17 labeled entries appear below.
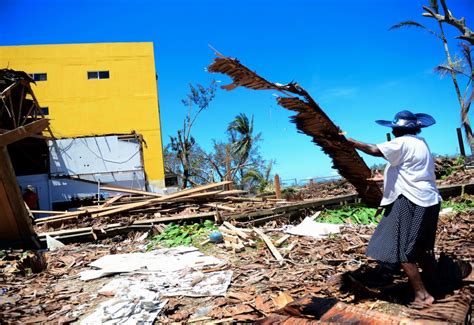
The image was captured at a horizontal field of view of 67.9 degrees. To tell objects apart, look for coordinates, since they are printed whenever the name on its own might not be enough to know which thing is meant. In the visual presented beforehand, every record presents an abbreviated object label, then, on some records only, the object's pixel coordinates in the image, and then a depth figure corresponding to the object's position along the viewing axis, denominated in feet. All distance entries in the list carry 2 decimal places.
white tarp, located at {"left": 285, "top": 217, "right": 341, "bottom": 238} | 24.53
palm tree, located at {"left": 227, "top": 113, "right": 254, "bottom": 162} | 103.08
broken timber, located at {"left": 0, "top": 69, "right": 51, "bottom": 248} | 22.52
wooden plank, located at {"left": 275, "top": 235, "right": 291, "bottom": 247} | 22.23
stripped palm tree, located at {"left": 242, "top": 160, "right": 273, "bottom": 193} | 76.96
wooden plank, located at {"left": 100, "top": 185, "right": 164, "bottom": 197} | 38.29
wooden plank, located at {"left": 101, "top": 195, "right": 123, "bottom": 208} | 34.94
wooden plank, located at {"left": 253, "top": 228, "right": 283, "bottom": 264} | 19.04
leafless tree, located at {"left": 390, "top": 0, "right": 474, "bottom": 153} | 36.34
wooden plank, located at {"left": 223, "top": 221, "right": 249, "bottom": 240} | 24.06
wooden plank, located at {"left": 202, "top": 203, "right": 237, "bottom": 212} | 32.17
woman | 10.94
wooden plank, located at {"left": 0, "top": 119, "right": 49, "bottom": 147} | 22.08
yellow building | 81.10
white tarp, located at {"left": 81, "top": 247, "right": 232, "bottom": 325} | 13.03
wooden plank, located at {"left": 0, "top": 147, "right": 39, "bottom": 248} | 23.10
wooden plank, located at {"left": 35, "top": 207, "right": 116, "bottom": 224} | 32.42
